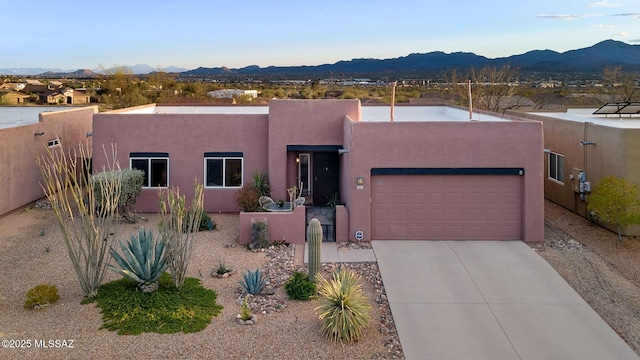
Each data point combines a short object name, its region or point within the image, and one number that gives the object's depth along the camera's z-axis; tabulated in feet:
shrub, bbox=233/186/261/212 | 56.80
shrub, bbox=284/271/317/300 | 35.88
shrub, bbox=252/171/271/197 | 58.49
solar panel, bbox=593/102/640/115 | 69.05
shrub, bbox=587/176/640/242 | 48.19
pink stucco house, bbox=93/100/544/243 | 49.90
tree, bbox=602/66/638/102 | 134.21
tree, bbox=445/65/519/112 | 119.44
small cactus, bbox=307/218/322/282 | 38.29
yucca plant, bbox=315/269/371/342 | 29.89
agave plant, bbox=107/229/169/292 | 35.37
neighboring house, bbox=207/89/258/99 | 169.62
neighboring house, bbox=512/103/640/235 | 51.29
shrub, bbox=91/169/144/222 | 53.98
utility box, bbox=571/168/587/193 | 57.11
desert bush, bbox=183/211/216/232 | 53.86
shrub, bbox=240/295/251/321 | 32.55
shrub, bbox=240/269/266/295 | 36.42
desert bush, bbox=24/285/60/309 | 33.65
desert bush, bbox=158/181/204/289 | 35.55
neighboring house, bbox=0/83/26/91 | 216.95
